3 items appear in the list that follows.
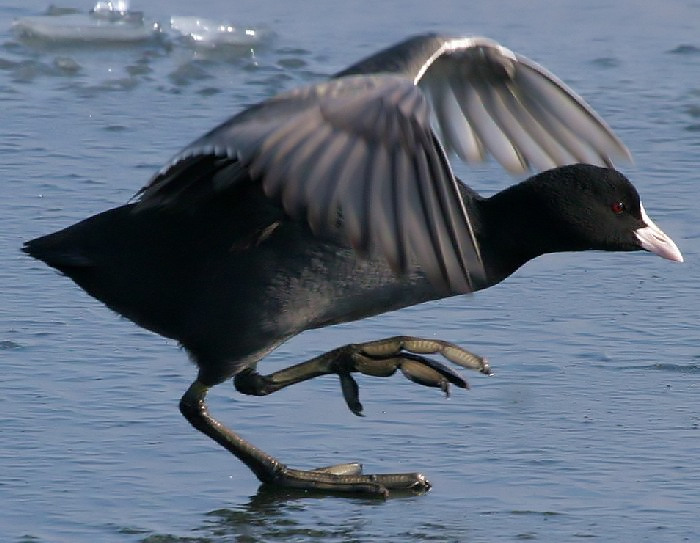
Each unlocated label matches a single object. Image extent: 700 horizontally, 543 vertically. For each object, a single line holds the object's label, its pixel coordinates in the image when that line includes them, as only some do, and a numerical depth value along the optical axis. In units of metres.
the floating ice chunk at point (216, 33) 18.47
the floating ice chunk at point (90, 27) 18.61
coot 7.82
